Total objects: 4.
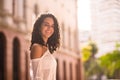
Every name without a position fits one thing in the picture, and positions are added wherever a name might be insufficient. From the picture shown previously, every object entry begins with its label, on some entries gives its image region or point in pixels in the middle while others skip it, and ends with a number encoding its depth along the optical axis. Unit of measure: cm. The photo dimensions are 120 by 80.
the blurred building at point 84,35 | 7544
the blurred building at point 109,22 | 1959
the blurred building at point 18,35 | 1622
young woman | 371
